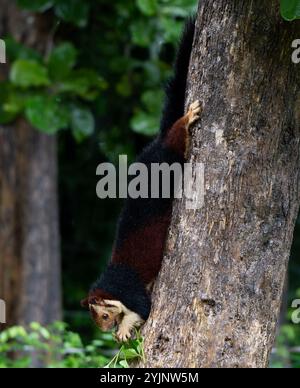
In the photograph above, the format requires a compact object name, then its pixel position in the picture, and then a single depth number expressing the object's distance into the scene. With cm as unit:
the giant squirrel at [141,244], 687
